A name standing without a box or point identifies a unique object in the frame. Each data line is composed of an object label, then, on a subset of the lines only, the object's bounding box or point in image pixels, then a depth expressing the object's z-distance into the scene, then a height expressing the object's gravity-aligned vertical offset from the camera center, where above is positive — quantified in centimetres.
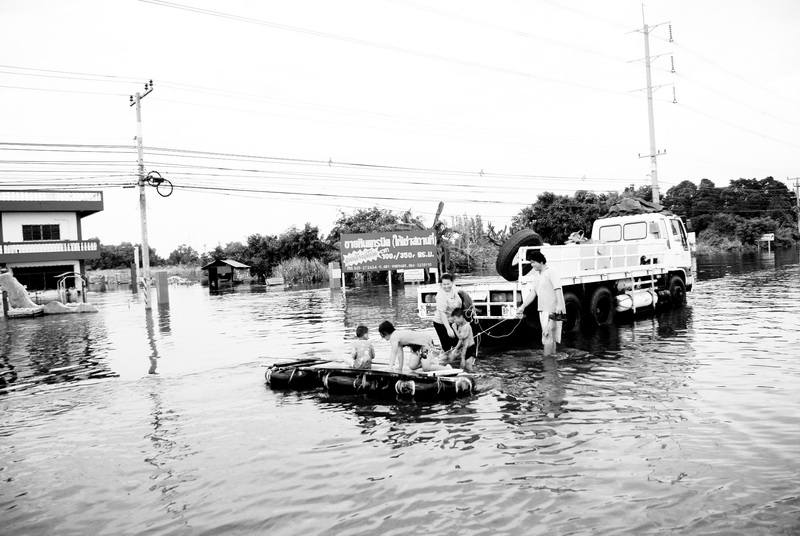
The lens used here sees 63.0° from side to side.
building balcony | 4228 +309
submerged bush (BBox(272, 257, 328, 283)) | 5462 +74
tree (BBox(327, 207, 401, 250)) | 5344 +458
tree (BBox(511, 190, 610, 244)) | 4697 +368
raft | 939 -159
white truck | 1405 -31
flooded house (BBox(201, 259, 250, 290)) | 5079 +114
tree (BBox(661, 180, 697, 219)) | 8788 +809
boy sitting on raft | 1029 -118
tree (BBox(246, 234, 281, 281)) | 6188 +259
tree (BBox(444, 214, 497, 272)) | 4603 +184
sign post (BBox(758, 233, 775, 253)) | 7175 +157
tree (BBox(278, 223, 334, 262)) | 5822 +326
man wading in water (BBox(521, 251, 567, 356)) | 1171 -47
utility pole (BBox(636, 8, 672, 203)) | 3922 +829
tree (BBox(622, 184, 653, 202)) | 6588 +715
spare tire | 1521 +35
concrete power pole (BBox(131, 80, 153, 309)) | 3026 +457
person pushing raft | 1016 -112
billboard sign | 3503 +136
